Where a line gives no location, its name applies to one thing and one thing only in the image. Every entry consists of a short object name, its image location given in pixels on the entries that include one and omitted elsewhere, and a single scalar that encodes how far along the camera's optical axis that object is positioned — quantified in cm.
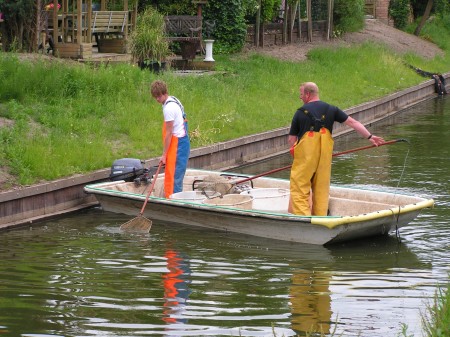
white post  2855
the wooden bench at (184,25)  2931
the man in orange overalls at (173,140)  1531
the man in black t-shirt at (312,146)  1356
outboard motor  1656
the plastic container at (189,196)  1548
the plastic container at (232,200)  1509
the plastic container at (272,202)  1552
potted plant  2650
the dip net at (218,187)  1584
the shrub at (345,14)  3947
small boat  1374
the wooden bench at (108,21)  2656
